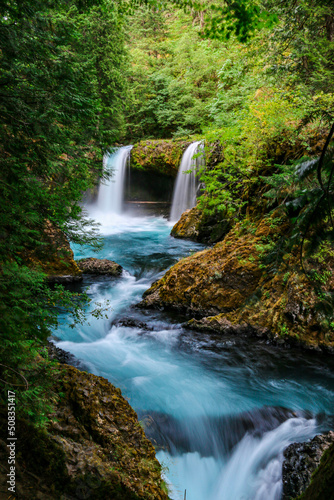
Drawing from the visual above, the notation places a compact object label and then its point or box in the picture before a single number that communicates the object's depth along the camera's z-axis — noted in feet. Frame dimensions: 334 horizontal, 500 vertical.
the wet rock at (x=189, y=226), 42.68
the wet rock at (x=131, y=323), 22.42
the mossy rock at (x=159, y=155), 56.80
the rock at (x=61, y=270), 27.86
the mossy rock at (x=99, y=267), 32.53
